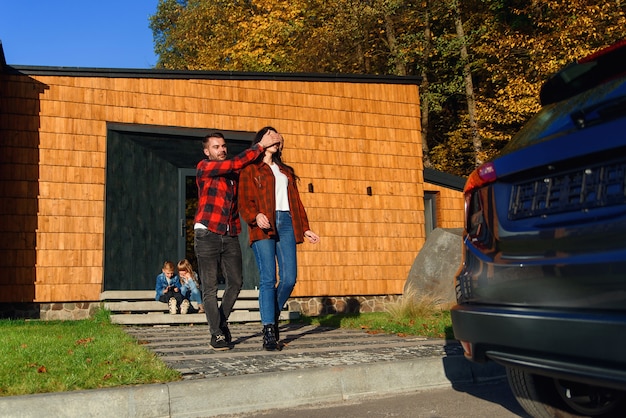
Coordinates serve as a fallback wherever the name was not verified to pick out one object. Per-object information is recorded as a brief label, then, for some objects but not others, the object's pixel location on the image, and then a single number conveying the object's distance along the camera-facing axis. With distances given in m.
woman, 6.01
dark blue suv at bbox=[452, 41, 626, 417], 2.44
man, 6.14
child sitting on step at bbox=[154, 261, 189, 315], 10.86
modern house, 11.58
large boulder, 11.63
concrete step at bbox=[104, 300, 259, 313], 10.77
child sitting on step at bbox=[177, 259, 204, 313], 11.30
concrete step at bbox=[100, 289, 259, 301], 11.28
